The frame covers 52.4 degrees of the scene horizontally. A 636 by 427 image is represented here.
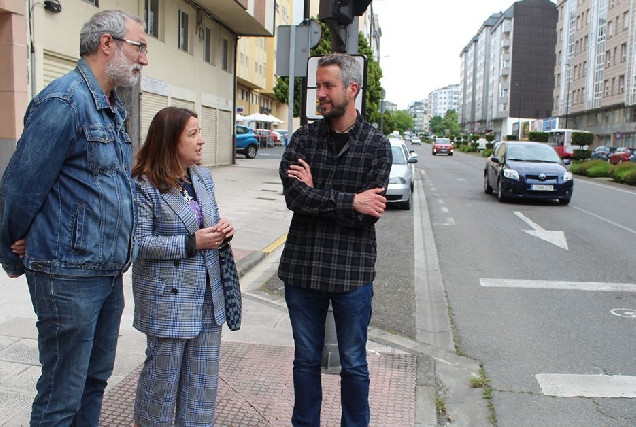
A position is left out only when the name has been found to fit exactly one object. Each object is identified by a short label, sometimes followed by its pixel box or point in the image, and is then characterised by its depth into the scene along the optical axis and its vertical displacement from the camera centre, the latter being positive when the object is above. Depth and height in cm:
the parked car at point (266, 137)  5147 +83
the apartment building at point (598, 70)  6328 +944
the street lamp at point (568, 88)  8038 +835
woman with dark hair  281 -57
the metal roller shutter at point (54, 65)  1285 +160
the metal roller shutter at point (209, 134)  2463 +47
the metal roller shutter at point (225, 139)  2678 +30
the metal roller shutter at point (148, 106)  1862 +115
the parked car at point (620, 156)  4226 -4
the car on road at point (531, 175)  1606 -53
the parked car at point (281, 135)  5986 +119
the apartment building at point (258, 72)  5122 +649
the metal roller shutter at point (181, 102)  2098 +146
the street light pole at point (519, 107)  11562 +826
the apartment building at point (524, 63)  11388 +1626
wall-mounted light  1241 +263
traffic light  425 +92
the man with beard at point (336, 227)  301 -37
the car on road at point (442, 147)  6066 +37
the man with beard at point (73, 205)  233 -23
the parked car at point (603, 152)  4976 +24
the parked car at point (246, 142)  3424 +25
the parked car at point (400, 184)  1491 -79
